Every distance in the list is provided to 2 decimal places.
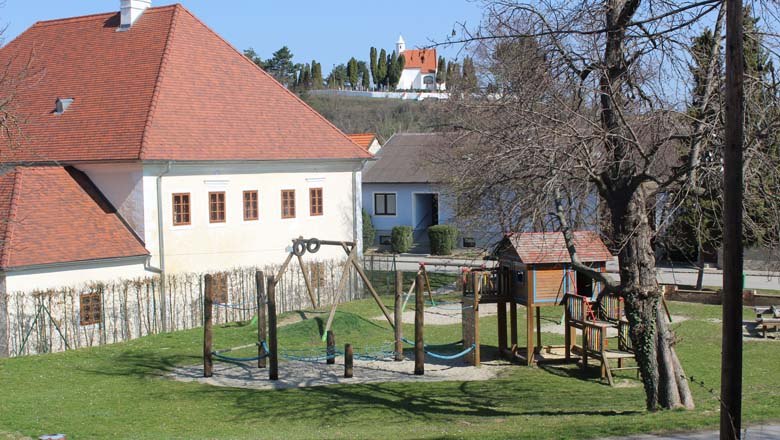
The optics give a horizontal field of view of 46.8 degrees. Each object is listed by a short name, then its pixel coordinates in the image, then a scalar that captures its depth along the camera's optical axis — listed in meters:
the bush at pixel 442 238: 49.22
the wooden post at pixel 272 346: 19.70
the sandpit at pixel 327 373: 19.88
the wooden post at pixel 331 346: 21.36
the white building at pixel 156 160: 26.61
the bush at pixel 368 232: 52.16
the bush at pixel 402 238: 51.50
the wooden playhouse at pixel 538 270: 20.73
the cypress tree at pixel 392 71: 143.88
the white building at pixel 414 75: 146.62
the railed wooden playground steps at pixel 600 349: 19.38
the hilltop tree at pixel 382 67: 145.88
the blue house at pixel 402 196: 53.00
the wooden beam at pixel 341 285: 22.90
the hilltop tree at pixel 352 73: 141.25
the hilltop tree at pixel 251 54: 86.25
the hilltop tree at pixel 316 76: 129.50
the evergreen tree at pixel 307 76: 122.14
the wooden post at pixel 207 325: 20.08
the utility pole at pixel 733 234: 8.41
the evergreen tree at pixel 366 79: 147.07
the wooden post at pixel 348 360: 19.92
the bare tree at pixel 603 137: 13.46
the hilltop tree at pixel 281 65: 108.75
